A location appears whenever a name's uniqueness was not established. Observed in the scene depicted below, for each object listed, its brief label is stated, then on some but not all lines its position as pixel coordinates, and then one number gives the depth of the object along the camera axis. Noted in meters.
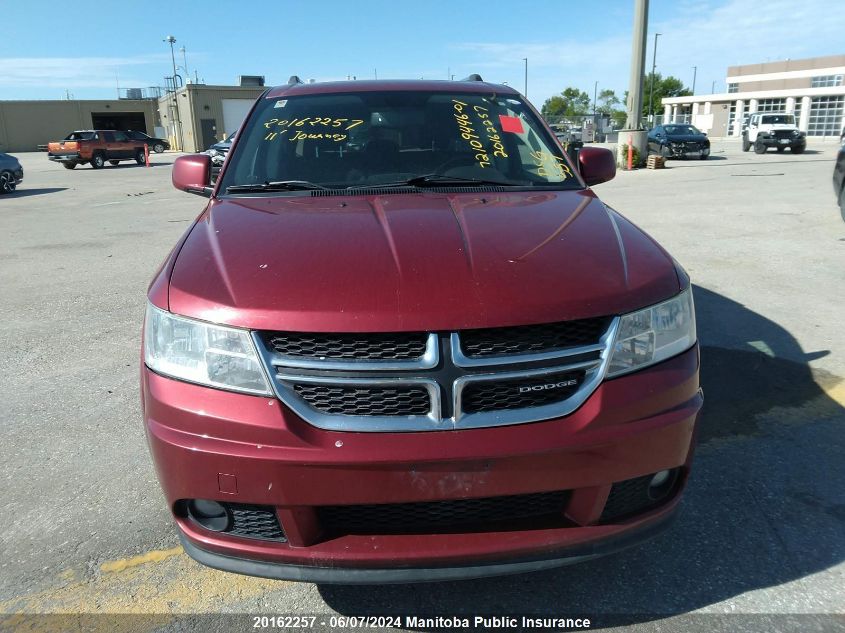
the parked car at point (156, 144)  35.95
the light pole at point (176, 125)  55.62
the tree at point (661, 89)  88.06
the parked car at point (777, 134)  28.34
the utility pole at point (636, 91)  20.69
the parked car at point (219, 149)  23.13
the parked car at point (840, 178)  8.14
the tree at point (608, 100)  102.16
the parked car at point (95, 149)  32.31
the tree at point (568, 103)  93.40
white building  51.28
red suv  1.82
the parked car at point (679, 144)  25.62
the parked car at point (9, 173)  18.64
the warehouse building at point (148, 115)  51.72
